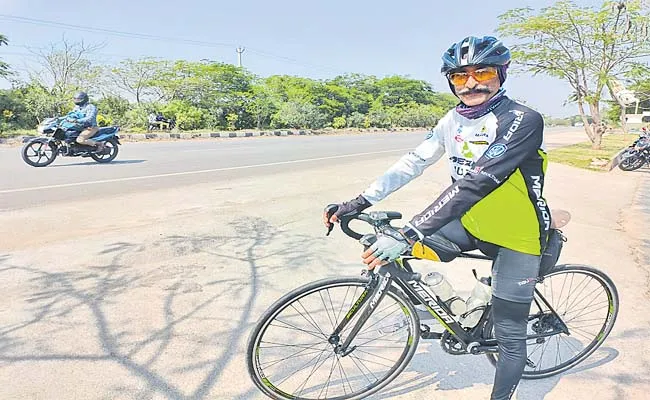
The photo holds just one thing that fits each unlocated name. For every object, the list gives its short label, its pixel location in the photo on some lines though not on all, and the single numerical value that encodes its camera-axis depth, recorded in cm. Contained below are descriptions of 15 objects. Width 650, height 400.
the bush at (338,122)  3648
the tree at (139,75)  2552
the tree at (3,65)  1977
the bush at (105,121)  2125
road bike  205
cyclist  178
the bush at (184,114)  2545
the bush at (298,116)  3045
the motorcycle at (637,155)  1138
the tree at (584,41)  1548
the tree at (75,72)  2527
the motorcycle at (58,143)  998
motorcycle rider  1021
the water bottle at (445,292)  213
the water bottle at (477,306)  223
